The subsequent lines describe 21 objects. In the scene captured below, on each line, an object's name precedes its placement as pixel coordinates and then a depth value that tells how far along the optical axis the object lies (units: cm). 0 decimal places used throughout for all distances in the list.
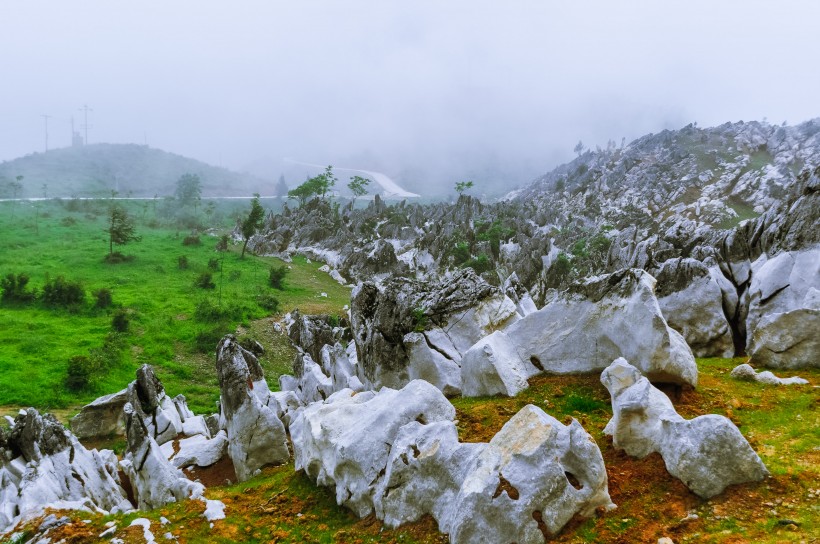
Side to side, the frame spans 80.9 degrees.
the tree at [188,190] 14550
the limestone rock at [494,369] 1611
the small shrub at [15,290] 4701
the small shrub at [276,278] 6394
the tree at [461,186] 12874
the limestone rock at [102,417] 2578
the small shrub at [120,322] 4175
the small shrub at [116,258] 6769
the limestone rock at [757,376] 1384
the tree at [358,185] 13462
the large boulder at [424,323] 2033
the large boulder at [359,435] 1148
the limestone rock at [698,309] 2042
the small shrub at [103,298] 4706
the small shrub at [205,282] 5858
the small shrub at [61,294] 4694
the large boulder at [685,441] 862
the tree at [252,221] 8088
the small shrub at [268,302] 5356
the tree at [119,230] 6944
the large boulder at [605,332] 1381
